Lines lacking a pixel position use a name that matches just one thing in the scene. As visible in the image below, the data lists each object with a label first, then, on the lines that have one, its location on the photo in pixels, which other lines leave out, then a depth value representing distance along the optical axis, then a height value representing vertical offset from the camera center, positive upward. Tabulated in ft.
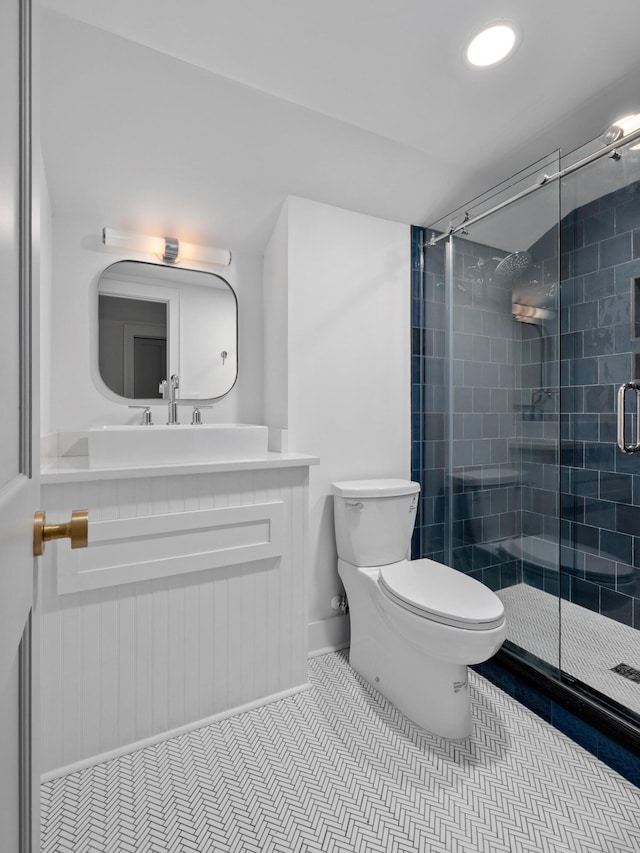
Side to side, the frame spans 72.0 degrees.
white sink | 4.91 -0.23
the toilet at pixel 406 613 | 4.80 -2.20
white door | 1.40 -0.05
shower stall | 5.60 +0.24
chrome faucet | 6.63 +0.51
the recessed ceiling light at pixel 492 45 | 4.30 +3.85
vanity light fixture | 6.37 +2.73
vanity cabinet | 4.67 -2.07
